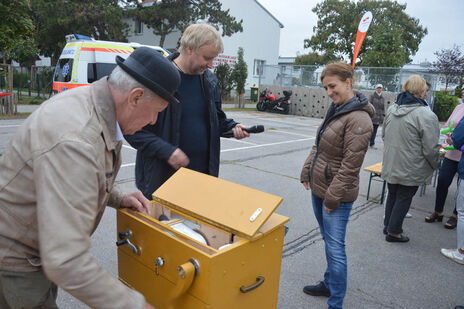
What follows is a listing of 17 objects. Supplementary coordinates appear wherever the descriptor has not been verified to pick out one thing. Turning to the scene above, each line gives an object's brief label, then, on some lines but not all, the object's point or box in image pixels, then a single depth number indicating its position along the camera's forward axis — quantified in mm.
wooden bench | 5182
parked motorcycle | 19344
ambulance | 10352
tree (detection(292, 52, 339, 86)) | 19609
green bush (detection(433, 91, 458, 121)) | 19297
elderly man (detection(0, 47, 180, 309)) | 924
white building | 25734
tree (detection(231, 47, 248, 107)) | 22078
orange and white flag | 12844
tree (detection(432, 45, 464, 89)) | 23250
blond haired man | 2201
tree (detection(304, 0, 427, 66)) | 33562
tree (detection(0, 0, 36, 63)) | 10039
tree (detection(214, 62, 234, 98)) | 22672
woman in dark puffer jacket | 2332
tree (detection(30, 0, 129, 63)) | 18469
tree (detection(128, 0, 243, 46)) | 20109
